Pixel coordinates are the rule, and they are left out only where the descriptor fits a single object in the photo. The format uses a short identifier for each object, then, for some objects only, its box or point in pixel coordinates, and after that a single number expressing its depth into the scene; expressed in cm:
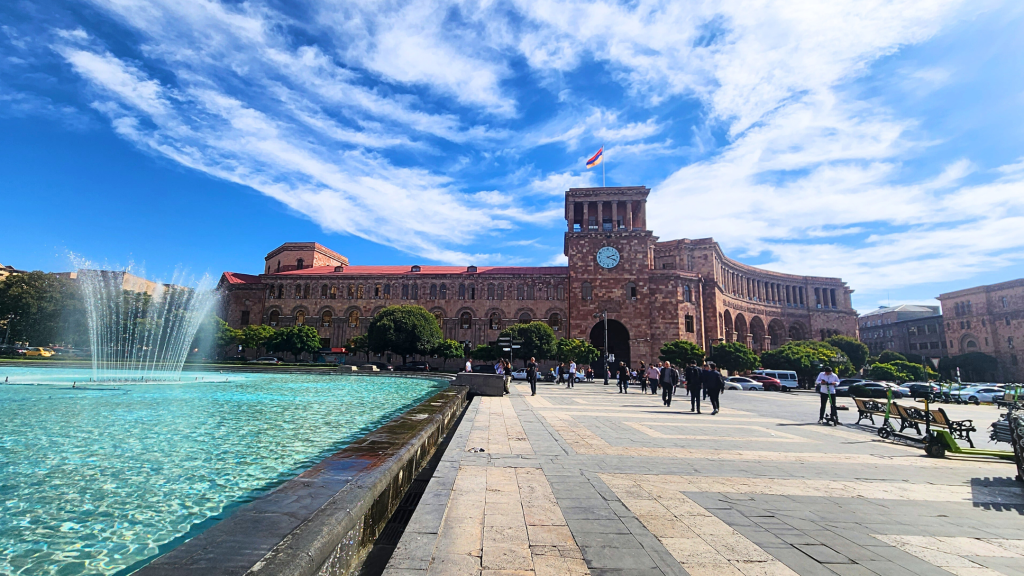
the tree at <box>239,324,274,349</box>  4372
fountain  3697
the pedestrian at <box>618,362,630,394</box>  2198
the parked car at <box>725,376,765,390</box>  3177
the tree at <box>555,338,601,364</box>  3797
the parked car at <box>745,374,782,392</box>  3334
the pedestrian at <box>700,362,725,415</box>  1274
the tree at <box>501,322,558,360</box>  3662
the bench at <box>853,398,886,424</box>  1051
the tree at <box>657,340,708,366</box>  3728
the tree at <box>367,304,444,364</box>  4100
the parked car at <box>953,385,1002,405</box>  2741
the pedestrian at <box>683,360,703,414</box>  1323
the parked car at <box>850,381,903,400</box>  2796
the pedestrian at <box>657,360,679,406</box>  1494
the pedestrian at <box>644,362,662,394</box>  2136
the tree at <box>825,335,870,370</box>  4859
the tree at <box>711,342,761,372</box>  3878
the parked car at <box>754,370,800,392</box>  3459
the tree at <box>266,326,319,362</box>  4369
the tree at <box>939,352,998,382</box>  5116
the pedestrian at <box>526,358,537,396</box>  1872
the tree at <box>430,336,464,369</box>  4322
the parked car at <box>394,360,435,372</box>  4188
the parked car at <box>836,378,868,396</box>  3056
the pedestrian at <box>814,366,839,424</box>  1109
